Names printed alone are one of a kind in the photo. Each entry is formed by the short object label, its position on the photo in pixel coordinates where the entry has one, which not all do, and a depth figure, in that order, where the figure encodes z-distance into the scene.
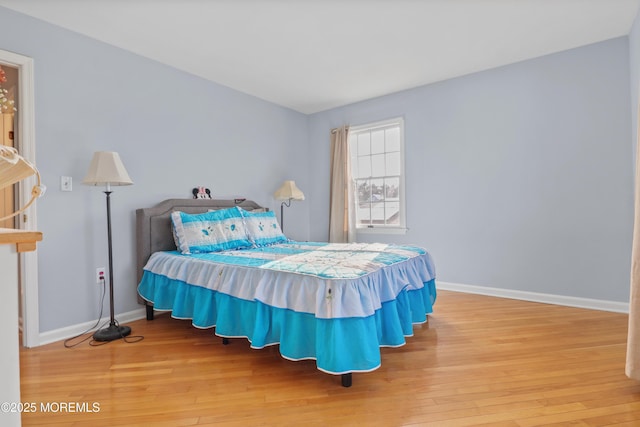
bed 1.84
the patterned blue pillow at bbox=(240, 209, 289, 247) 3.48
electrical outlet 2.88
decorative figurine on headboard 3.62
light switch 2.66
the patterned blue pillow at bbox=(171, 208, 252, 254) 3.02
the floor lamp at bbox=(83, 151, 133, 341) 2.55
